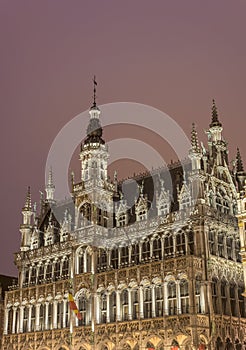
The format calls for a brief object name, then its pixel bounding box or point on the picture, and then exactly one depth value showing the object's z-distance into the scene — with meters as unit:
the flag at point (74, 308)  58.72
